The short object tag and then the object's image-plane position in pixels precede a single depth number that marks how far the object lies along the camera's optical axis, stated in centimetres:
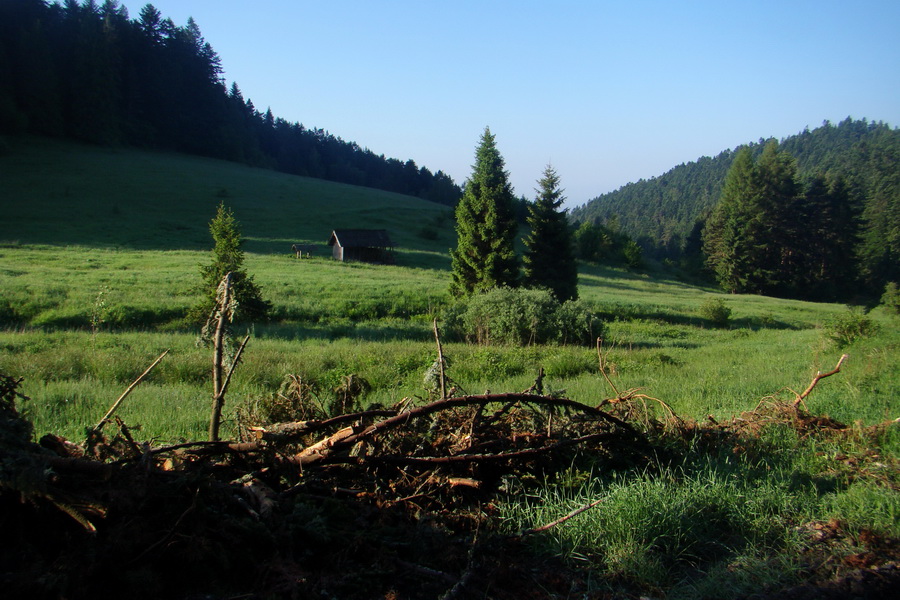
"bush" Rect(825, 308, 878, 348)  1304
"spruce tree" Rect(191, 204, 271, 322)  1830
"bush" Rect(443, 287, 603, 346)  1877
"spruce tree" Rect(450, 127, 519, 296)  3327
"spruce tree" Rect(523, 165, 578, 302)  3578
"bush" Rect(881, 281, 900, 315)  3653
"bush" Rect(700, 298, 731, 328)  3356
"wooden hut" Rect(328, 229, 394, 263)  4816
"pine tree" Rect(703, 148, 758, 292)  6919
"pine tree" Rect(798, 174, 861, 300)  7262
